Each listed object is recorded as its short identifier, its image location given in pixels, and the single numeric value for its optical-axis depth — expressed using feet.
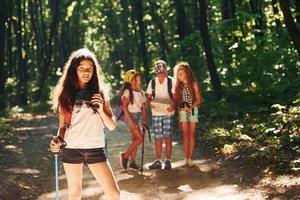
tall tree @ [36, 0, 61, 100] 98.02
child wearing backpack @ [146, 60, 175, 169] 32.40
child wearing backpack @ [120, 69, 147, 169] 32.14
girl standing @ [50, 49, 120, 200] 16.81
